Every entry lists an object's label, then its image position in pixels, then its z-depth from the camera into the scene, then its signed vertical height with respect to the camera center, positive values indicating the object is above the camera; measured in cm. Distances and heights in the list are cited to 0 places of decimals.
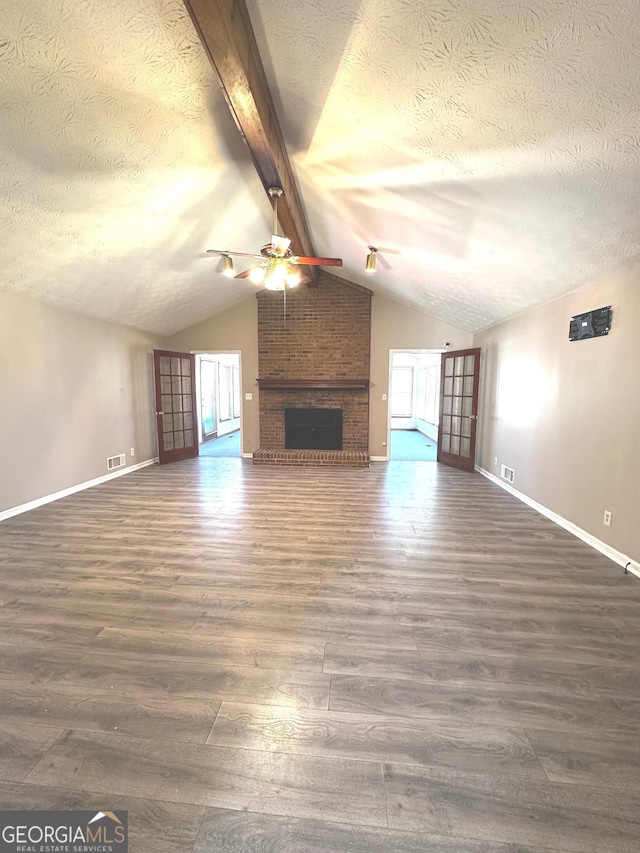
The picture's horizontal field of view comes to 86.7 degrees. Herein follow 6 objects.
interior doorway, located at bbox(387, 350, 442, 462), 739 -43
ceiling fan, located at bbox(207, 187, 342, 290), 281 +114
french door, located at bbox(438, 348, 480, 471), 539 -26
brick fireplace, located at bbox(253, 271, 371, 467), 611 +66
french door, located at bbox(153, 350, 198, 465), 589 -26
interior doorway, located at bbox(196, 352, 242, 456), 773 -35
